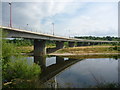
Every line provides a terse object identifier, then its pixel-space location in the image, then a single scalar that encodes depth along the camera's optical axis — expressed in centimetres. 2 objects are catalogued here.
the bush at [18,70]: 1122
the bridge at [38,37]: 2577
